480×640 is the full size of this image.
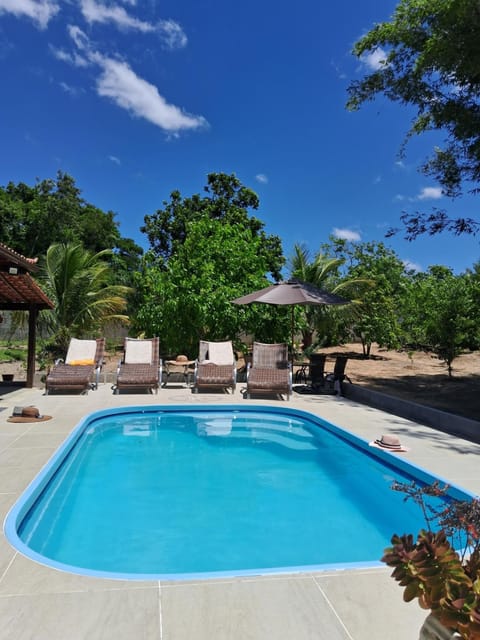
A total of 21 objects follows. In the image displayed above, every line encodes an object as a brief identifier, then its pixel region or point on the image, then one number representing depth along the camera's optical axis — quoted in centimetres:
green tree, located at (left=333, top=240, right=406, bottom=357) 1861
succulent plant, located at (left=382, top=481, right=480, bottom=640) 149
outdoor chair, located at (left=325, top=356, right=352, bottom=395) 1123
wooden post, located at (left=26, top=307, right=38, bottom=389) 1118
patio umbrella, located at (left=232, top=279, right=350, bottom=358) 1088
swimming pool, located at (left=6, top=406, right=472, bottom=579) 395
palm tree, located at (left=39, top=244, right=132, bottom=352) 1444
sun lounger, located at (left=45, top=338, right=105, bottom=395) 1009
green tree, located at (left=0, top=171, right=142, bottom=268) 2692
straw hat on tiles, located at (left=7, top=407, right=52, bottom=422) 731
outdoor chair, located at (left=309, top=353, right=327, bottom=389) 1167
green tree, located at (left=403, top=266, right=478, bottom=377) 1198
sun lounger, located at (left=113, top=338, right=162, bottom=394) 1057
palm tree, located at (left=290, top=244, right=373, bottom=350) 1688
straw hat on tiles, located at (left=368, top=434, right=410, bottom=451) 606
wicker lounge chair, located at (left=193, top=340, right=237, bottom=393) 1073
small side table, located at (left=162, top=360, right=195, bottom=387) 1210
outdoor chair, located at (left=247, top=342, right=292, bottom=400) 1022
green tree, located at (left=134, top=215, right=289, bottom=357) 1290
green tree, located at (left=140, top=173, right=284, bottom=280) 2691
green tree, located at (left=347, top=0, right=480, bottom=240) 909
